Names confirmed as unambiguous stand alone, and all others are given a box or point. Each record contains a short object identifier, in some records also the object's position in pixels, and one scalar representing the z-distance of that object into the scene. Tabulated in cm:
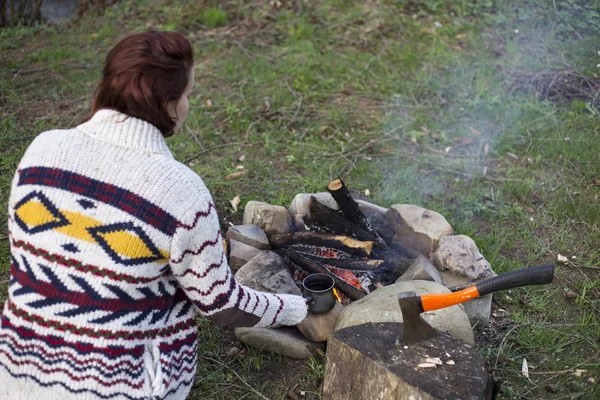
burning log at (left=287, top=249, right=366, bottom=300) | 334
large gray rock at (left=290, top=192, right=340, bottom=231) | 377
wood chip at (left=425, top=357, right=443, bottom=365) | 247
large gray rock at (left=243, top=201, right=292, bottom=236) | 384
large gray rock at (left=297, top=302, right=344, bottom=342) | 311
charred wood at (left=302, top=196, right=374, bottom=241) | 359
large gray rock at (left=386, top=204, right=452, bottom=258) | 362
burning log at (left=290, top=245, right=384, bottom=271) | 346
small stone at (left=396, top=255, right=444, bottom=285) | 332
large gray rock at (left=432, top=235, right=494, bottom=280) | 342
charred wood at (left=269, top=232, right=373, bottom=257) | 350
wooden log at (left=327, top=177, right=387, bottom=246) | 343
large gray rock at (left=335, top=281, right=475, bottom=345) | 291
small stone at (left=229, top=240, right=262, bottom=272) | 364
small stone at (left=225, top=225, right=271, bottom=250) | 371
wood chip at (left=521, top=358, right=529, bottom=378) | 300
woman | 197
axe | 248
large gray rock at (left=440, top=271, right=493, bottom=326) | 332
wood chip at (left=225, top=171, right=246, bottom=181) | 470
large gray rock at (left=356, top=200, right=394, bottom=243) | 374
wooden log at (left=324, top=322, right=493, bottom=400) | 235
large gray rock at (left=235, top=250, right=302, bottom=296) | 329
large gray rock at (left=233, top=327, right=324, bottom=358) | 313
